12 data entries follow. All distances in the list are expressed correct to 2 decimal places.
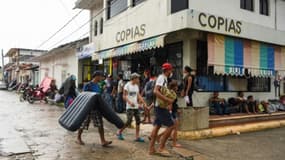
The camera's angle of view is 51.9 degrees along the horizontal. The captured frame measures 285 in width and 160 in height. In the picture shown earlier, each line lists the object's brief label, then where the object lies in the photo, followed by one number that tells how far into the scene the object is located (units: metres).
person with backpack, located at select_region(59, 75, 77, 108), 9.77
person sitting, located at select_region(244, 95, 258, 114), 11.96
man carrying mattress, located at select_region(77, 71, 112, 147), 6.69
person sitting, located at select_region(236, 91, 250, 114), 11.64
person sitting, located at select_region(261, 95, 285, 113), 12.26
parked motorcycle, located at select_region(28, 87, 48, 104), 19.22
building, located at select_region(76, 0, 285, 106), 9.84
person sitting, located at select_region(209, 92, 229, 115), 10.86
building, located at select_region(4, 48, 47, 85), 37.71
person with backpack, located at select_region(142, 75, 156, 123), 8.80
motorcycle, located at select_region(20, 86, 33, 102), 19.33
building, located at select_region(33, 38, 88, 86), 20.05
